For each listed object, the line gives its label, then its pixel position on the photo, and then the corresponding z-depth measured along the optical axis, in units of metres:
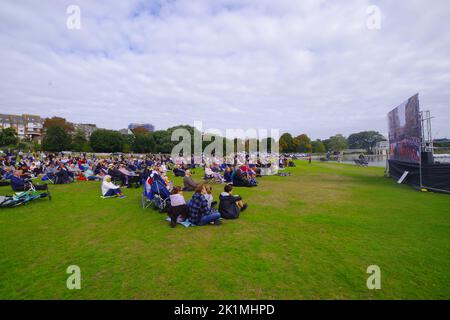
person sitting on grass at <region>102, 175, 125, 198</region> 10.98
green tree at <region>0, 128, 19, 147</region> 65.54
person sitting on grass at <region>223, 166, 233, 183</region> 15.59
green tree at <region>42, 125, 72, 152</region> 76.46
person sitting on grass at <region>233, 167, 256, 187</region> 14.26
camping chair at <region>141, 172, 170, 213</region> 8.57
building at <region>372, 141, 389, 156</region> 60.22
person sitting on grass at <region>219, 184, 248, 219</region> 7.48
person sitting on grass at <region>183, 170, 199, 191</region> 12.75
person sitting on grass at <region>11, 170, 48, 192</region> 11.86
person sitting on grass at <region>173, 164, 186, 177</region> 20.25
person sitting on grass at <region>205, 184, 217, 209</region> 7.79
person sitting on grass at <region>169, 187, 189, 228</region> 6.93
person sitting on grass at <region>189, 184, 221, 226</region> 6.89
